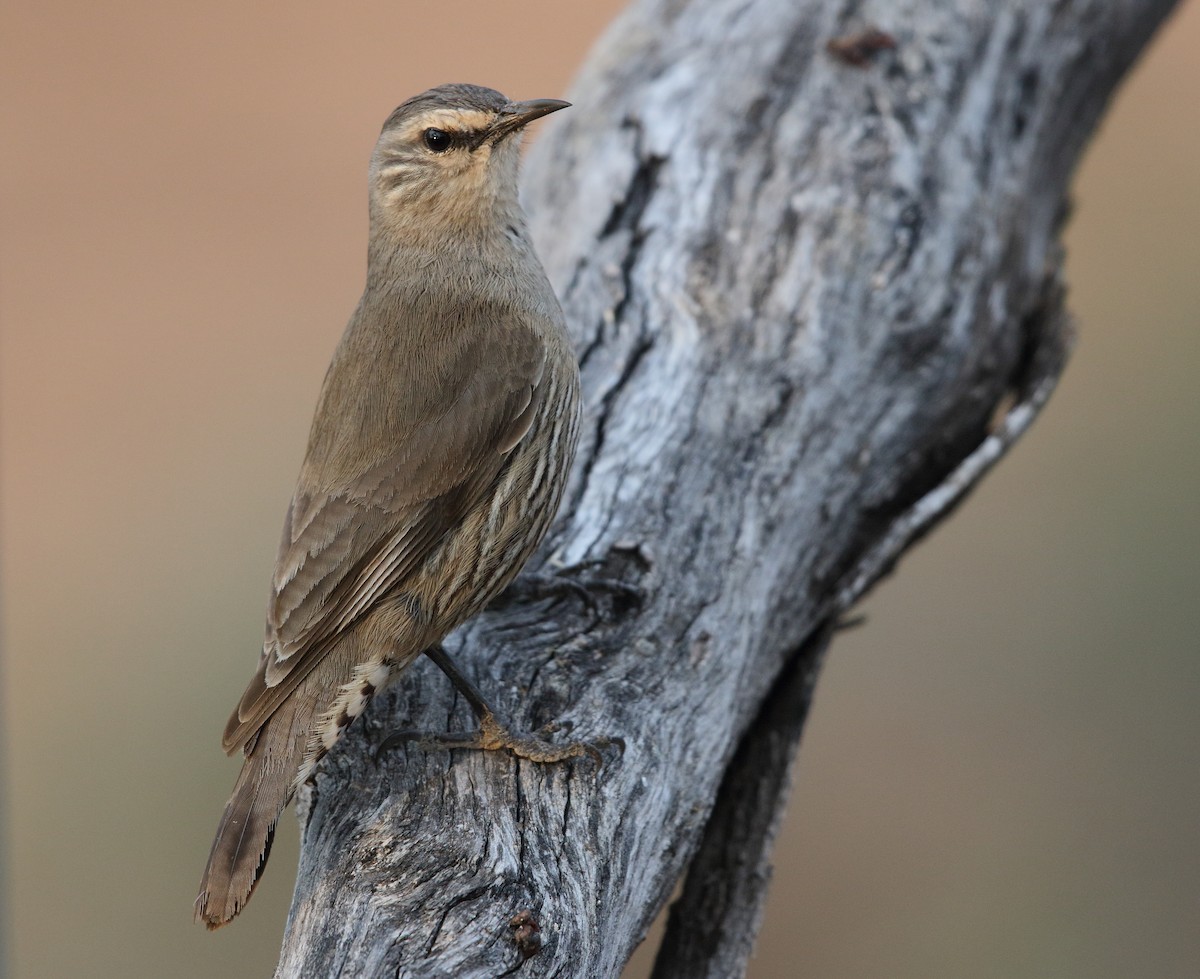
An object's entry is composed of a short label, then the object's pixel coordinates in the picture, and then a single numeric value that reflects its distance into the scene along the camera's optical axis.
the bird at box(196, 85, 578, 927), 6.15
